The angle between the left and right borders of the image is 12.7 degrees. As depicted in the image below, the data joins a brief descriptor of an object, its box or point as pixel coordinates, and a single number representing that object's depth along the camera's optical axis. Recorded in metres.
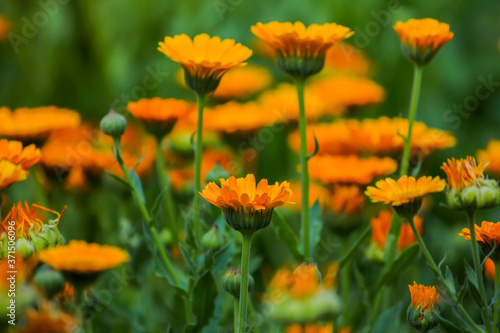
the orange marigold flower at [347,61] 1.86
